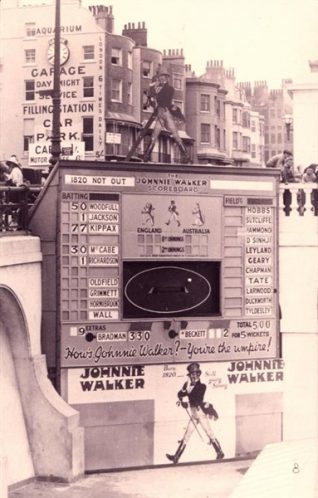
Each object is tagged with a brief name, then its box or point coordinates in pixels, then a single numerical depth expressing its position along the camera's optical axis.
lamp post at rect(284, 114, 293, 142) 18.95
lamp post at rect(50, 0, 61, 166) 15.49
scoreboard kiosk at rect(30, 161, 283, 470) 15.67
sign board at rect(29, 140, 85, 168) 16.67
